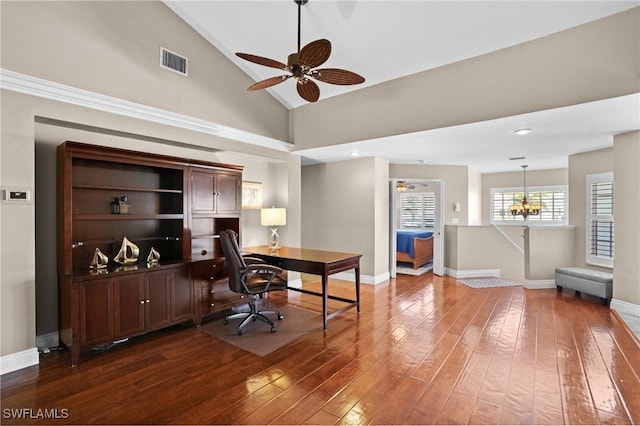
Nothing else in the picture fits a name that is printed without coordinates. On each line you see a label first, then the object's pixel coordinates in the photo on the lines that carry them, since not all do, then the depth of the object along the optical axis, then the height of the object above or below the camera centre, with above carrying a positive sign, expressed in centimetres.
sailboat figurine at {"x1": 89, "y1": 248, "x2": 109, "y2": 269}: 315 -51
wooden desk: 367 -64
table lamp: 485 -11
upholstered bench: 458 -110
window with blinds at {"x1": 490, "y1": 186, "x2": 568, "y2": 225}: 805 +20
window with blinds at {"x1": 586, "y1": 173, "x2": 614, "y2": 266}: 505 -15
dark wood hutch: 291 -33
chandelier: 765 +4
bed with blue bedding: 724 -85
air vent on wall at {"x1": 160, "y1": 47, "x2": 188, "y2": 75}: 384 +187
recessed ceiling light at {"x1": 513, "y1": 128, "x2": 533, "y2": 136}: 420 +108
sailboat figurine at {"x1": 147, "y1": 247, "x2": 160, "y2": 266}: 351 -54
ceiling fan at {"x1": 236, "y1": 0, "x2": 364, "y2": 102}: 250 +127
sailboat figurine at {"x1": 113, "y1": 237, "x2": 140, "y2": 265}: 342 -48
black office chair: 352 -81
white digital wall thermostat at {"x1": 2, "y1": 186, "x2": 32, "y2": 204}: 271 +13
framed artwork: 511 +25
